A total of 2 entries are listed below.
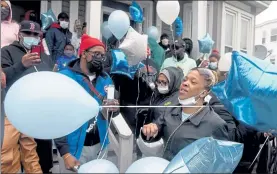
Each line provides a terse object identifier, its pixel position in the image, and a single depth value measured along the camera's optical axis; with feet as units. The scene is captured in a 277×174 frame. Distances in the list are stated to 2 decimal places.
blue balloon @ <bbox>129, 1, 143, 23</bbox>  19.56
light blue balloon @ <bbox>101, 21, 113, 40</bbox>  20.63
